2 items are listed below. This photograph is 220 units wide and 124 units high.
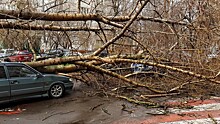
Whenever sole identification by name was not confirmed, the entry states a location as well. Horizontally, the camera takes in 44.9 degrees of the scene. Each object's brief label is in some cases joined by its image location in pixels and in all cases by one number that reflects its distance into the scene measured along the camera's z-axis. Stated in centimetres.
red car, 1227
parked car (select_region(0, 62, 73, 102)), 879
